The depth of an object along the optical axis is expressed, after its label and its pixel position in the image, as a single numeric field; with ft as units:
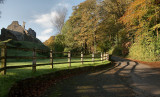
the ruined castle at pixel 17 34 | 82.12
